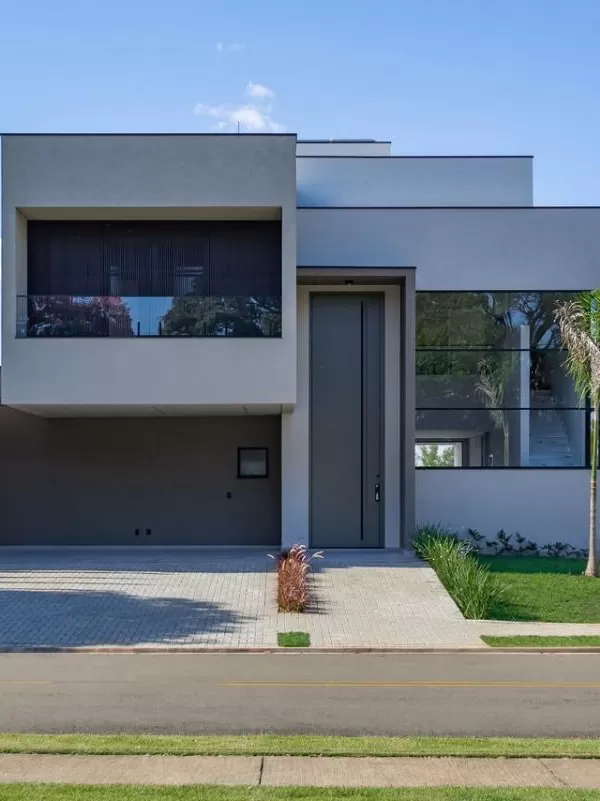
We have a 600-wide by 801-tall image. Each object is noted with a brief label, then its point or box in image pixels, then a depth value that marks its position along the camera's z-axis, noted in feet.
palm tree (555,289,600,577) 54.34
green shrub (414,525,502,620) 45.19
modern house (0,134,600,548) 55.98
